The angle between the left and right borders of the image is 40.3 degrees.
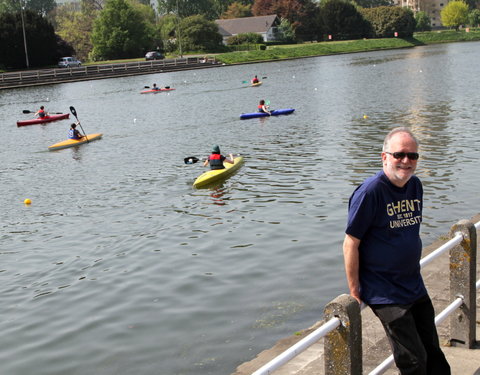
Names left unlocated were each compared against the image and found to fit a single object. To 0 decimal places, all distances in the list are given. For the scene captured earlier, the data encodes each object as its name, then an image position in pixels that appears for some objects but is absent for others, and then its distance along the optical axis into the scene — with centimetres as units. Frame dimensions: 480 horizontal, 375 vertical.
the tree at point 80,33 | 12638
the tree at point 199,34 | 11481
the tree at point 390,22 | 13762
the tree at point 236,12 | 16512
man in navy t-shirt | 491
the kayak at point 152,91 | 5905
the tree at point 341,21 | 13600
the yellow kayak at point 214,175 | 2130
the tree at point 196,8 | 16625
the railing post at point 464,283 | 599
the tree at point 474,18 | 17309
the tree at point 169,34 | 11958
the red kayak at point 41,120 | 4163
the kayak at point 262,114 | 3822
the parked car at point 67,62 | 9394
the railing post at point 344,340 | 436
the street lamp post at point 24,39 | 8736
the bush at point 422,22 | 16562
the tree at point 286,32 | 13138
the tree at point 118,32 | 10981
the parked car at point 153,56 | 10425
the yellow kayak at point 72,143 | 3200
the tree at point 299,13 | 13875
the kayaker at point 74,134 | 3275
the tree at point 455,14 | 17550
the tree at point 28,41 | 9006
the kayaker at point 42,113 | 4181
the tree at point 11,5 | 18038
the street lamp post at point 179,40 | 10738
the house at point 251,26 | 14062
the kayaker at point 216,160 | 2211
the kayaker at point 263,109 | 3847
